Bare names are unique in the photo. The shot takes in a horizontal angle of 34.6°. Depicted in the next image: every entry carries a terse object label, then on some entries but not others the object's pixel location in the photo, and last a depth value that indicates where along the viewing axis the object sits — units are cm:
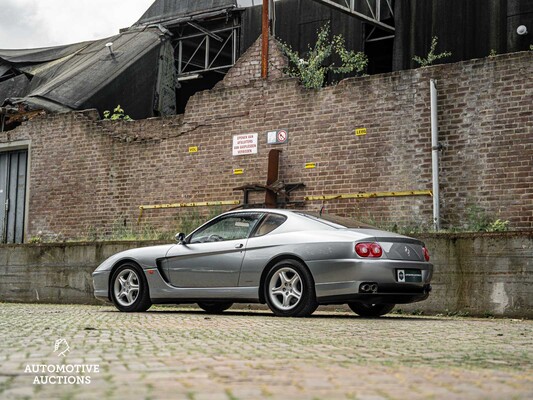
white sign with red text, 1619
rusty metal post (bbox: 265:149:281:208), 1564
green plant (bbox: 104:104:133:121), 1872
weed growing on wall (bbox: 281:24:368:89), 1645
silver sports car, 958
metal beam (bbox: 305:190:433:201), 1396
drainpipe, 1364
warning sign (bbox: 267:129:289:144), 1577
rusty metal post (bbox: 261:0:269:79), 1658
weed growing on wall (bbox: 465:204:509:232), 1301
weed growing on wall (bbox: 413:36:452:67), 2170
